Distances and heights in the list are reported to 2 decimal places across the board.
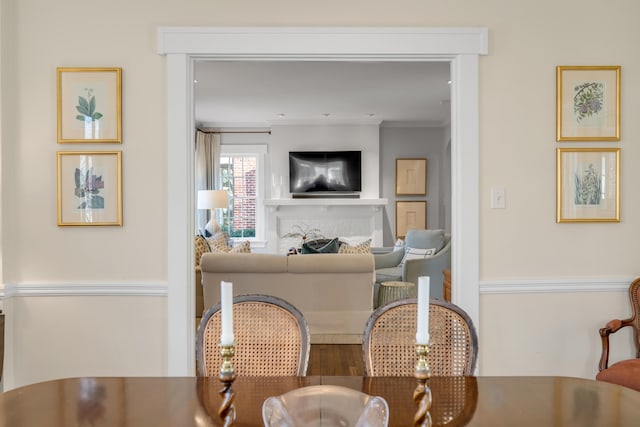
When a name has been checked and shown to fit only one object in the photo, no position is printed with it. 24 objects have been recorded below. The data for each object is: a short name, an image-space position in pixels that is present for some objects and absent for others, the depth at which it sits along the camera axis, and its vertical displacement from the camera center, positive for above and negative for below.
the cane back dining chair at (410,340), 1.85 -0.44
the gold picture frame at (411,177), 9.09 +0.54
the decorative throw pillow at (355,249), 5.48 -0.41
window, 9.34 +0.30
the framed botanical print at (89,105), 2.87 +0.55
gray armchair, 6.07 -0.62
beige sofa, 4.69 -0.63
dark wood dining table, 1.36 -0.52
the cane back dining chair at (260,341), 1.84 -0.45
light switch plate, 2.94 +0.06
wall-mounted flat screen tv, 8.87 +0.64
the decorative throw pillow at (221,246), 5.58 -0.39
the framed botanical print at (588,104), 2.92 +0.56
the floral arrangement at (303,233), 8.80 -0.38
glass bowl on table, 1.19 -0.44
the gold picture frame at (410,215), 9.08 -0.10
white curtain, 9.01 +0.75
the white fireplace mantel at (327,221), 8.90 -0.19
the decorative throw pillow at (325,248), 5.45 -0.41
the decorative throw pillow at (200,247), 5.41 -0.39
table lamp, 8.27 +0.15
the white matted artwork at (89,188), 2.89 +0.12
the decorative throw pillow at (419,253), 6.61 -0.54
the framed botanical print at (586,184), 2.94 +0.13
